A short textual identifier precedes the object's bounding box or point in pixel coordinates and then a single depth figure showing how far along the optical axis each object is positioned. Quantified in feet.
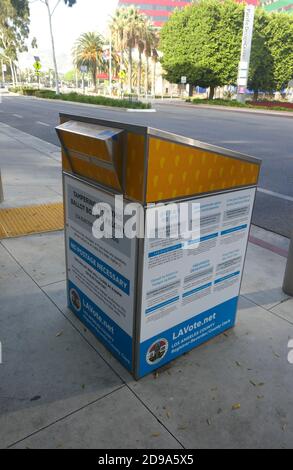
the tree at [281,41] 137.59
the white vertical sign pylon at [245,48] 119.96
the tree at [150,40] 171.94
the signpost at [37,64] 145.48
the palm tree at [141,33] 169.27
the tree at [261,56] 137.18
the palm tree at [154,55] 179.42
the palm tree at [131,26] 167.94
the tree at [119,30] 171.94
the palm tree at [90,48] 225.15
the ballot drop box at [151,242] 6.51
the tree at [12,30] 201.85
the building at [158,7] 331.69
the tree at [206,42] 133.90
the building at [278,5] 281.13
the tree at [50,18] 111.86
